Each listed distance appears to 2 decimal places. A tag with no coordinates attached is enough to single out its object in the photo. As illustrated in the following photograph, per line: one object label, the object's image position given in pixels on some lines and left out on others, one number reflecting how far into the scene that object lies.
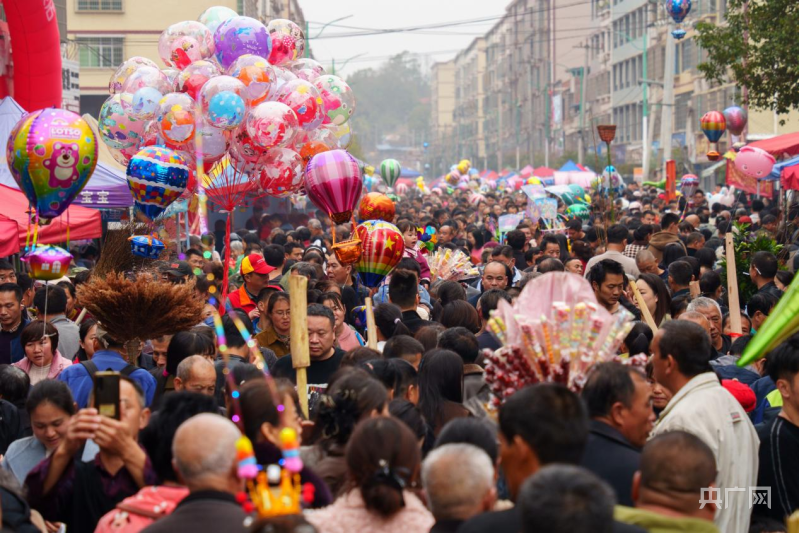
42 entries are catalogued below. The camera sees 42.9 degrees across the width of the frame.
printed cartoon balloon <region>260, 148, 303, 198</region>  10.21
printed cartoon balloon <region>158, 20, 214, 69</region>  10.34
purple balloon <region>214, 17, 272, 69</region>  10.30
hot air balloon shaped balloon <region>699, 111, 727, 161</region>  22.16
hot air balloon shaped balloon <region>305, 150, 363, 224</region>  9.23
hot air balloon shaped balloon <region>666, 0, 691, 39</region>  22.95
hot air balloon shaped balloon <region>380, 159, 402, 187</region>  23.16
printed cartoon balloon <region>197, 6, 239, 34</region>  11.03
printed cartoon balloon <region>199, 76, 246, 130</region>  9.37
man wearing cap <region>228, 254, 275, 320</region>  9.08
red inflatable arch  13.43
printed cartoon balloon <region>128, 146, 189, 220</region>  8.59
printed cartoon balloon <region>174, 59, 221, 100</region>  9.92
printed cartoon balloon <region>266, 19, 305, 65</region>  11.07
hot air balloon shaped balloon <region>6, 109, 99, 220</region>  7.39
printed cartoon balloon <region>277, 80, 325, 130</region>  10.18
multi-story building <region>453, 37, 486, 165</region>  117.94
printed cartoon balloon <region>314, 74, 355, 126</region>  11.16
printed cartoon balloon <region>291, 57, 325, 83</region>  11.27
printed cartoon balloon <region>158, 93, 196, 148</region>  9.48
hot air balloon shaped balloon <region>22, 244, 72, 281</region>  7.17
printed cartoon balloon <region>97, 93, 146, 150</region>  9.90
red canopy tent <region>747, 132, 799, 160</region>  15.75
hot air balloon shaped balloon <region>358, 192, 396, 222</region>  10.99
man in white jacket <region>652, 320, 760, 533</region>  4.27
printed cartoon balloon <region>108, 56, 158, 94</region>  10.43
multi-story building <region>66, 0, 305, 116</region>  35.00
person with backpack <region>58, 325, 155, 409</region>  5.82
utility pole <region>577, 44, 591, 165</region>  52.28
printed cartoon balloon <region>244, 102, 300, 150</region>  9.59
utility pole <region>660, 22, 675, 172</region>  33.00
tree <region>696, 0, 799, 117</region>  16.89
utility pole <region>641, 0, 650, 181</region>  36.29
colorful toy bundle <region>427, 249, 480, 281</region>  10.73
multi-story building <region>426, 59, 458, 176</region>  134.94
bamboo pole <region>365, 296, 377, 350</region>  6.58
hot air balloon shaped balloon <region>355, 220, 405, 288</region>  8.38
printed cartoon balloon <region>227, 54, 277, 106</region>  9.84
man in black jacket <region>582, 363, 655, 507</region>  3.77
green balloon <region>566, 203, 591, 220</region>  18.55
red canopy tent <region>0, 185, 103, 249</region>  10.48
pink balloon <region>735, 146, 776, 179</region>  16.23
